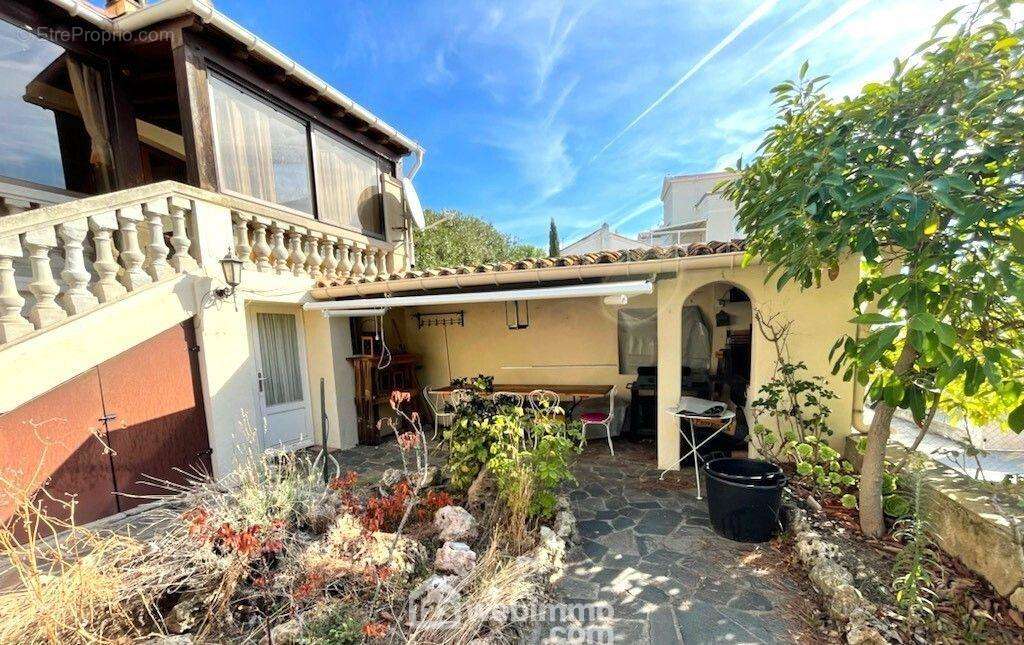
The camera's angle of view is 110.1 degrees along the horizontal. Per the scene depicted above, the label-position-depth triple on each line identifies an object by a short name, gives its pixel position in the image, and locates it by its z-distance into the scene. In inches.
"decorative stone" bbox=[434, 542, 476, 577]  157.9
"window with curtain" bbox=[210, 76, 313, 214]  273.9
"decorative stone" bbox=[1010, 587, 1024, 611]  120.0
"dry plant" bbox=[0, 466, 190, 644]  113.3
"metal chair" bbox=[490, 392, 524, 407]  244.7
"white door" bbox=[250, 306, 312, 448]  312.3
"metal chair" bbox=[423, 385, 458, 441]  373.3
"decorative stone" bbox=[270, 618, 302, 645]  127.6
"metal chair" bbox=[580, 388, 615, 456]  299.9
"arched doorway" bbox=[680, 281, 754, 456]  315.6
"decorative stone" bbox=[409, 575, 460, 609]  137.4
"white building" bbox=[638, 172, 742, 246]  767.7
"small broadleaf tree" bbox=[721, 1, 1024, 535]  112.2
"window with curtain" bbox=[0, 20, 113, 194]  235.3
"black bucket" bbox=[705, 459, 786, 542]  182.1
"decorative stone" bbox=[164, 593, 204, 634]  139.8
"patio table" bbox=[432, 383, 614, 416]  338.6
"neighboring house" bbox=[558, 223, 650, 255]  1071.6
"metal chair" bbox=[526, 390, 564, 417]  216.9
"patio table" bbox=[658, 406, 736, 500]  233.6
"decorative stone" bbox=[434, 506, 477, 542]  180.4
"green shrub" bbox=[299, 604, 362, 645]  126.9
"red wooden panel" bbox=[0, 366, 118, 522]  177.6
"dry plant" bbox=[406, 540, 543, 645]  123.0
